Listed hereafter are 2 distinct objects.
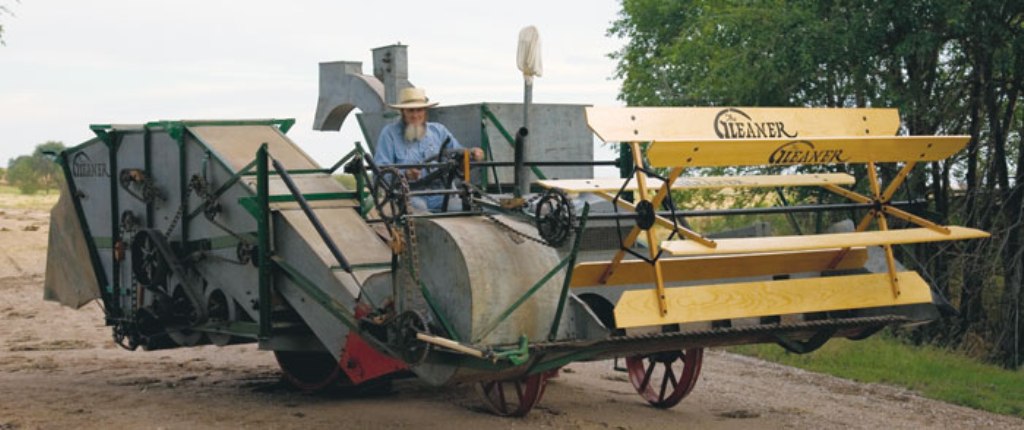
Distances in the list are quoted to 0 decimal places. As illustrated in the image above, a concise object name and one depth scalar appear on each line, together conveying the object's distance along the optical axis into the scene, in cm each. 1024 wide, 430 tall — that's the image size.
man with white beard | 1157
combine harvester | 884
